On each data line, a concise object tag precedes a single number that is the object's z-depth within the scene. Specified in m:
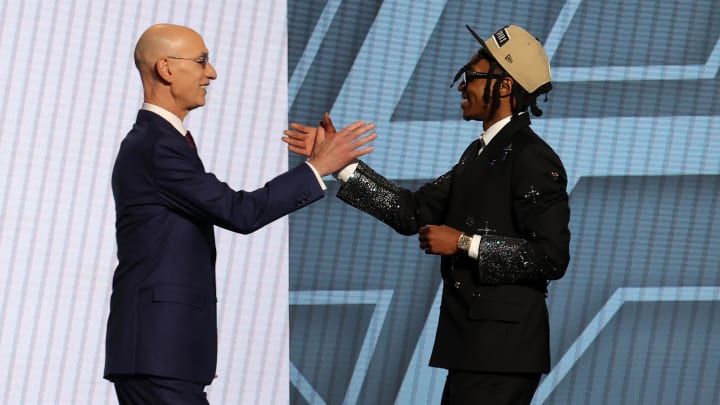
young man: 16.59
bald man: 16.32
